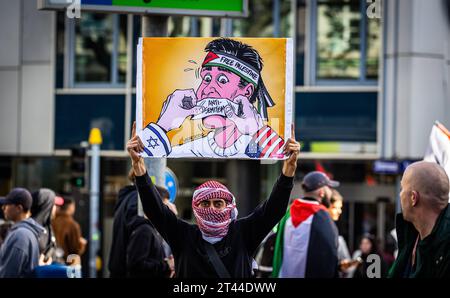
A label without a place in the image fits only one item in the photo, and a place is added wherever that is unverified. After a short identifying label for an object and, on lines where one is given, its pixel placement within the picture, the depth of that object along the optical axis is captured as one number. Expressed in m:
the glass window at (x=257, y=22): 30.72
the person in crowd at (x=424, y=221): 6.63
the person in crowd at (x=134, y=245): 11.29
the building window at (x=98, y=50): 31.33
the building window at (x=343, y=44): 30.26
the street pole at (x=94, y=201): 26.98
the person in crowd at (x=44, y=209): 12.93
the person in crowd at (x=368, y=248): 17.43
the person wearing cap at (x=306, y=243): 11.96
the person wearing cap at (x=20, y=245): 10.68
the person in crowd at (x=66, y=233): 19.99
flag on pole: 9.71
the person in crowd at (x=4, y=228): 14.50
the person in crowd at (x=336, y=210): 13.27
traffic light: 28.49
